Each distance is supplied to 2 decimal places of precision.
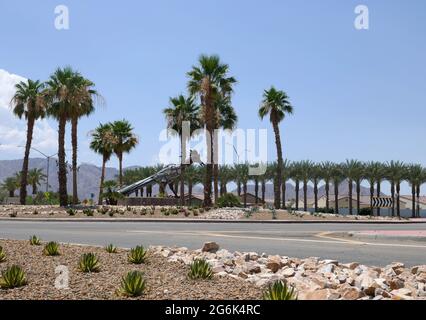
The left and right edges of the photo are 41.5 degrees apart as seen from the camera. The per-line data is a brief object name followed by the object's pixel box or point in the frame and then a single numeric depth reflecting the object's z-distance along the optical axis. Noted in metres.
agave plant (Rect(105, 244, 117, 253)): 11.53
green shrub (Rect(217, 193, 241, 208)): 45.06
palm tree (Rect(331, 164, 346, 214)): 97.75
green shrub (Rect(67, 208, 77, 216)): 36.91
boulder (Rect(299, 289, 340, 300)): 6.94
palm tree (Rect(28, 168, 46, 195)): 111.66
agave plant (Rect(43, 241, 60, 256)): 10.92
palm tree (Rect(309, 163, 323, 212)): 99.25
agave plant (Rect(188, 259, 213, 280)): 8.55
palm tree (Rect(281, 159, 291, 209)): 100.25
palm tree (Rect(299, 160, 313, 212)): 100.19
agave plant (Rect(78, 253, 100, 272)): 9.02
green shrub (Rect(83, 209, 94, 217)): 36.81
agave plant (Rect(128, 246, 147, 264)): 10.05
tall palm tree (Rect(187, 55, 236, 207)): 44.12
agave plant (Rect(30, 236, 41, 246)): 12.95
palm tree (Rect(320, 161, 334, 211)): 98.41
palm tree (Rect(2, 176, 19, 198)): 105.46
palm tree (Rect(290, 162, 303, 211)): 100.88
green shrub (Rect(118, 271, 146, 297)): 7.34
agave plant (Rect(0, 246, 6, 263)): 10.02
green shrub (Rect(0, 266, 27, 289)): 7.86
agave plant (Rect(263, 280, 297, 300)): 6.87
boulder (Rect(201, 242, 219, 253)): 12.09
